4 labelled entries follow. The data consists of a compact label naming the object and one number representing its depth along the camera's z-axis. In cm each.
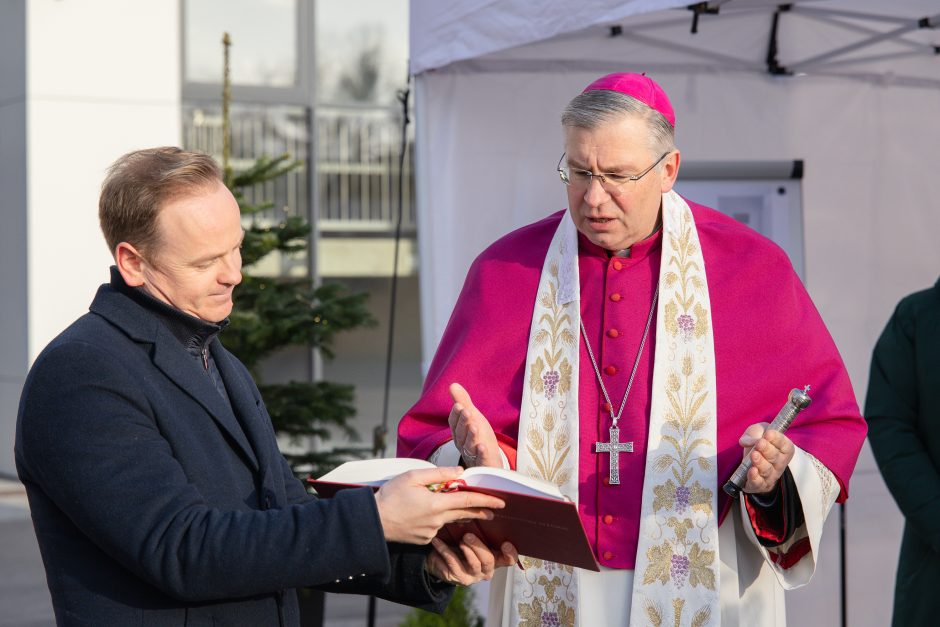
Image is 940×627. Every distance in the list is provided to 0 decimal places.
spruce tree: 502
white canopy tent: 457
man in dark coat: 185
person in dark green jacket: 360
